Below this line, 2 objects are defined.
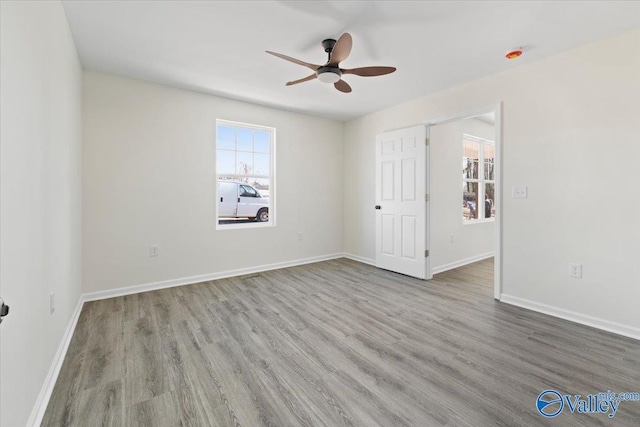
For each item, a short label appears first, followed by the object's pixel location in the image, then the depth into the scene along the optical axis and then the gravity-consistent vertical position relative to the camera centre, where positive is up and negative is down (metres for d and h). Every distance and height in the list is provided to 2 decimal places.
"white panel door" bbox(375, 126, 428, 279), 3.97 +0.06
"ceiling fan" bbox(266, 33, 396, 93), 2.32 +1.24
